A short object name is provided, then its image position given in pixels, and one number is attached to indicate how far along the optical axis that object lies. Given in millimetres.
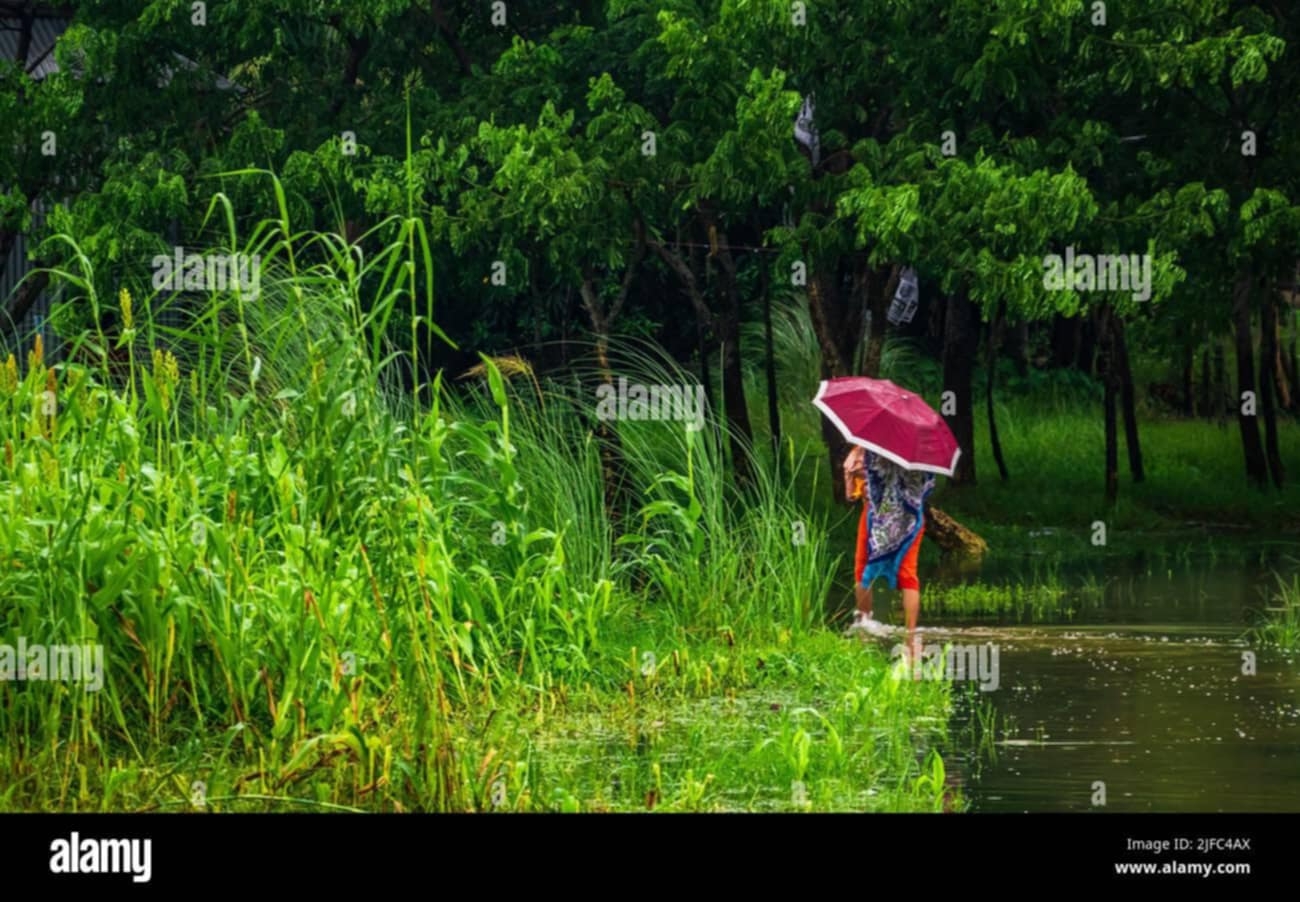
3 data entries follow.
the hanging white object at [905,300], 24703
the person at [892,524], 13492
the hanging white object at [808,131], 22375
